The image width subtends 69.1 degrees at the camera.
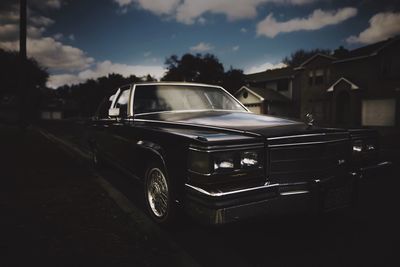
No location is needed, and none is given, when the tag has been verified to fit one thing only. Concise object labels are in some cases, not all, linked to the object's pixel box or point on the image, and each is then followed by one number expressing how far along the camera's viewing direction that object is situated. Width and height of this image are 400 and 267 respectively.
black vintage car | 2.31
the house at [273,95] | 30.09
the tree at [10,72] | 41.34
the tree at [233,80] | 40.92
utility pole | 11.71
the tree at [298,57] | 61.61
